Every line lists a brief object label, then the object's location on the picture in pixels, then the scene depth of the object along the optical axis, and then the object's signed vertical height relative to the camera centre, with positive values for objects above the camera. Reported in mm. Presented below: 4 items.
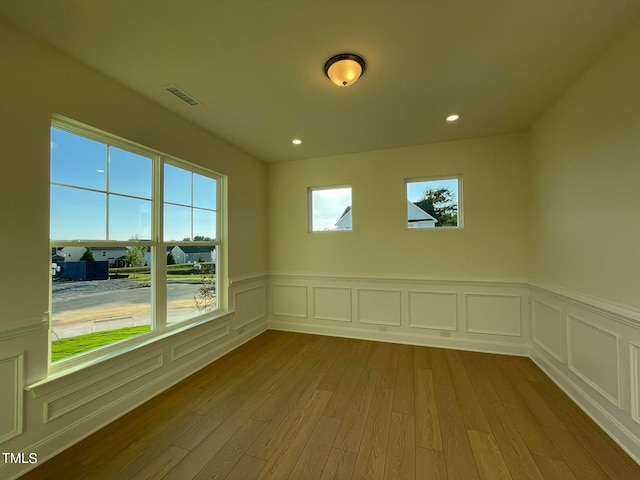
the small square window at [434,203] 3439 +565
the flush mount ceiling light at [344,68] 1800 +1289
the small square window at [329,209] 3895 +559
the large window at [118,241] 1855 +43
